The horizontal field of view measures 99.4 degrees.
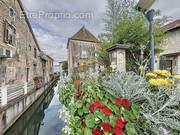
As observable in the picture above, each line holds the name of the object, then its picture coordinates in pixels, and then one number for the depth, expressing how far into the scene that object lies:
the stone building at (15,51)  3.51
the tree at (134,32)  2.48
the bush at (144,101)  0.83
